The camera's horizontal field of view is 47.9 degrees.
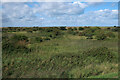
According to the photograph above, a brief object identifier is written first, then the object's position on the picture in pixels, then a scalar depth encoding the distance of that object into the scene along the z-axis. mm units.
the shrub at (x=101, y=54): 8120
